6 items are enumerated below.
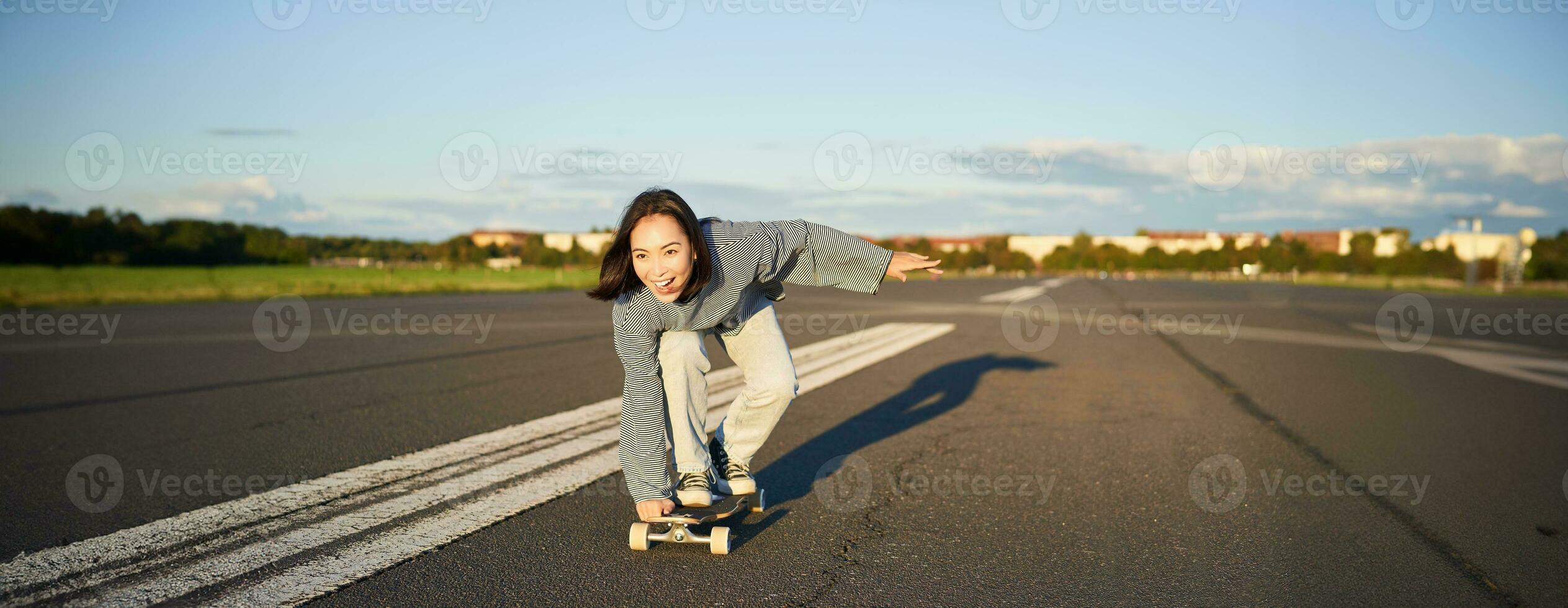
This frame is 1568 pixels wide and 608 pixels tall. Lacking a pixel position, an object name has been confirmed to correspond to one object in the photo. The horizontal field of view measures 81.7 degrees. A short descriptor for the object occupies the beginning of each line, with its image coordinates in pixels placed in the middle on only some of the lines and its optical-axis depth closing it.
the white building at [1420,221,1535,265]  54.53
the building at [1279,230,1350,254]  176.75
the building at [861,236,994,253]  181.38
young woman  3.34
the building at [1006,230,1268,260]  173.50
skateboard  3.35
